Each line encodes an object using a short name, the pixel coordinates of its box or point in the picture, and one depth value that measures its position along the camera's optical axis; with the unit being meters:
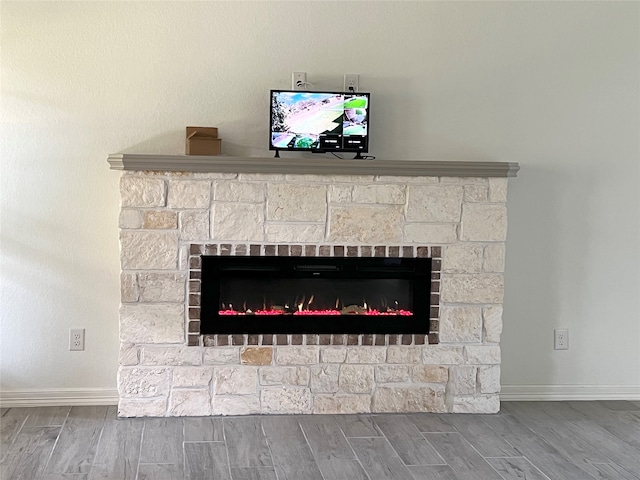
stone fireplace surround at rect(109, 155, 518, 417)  3.95
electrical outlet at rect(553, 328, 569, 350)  4.50
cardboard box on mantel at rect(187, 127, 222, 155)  4.00
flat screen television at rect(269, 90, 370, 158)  4.06
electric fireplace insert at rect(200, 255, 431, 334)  4.05
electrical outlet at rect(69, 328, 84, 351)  4.18
